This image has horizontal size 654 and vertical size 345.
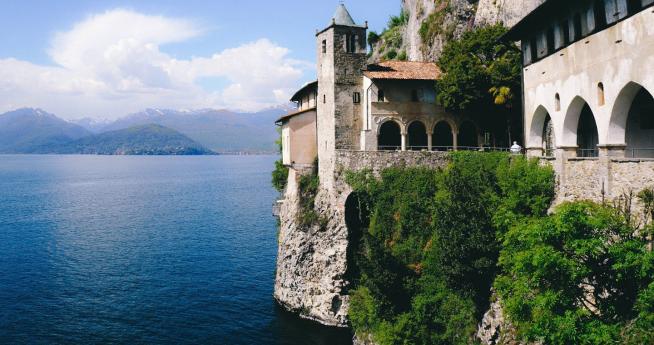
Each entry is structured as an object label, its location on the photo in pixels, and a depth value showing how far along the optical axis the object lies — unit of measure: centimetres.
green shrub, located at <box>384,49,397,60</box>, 8062
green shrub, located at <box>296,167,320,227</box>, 4625
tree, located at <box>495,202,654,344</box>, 1941
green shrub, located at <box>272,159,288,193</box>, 6391
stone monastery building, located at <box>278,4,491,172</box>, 4478
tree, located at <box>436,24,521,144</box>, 4109
